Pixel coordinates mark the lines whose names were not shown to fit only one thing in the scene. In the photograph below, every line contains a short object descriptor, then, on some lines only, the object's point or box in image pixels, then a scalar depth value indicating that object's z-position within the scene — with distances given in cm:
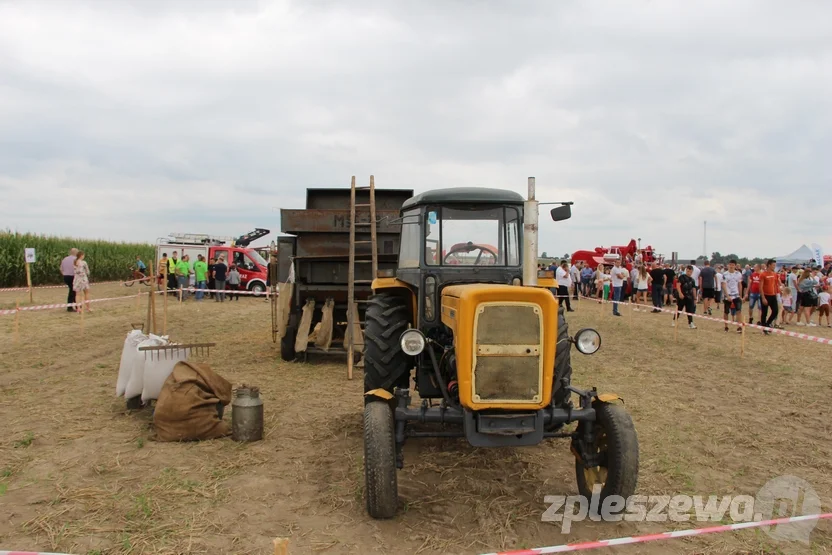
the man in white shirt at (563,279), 1723
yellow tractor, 382
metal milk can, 538
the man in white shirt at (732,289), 1406
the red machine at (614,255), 2449
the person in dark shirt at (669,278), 1880
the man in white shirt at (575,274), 2142
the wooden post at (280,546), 238
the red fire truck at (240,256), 2248
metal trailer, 916
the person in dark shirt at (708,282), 1569
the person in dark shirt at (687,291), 1389
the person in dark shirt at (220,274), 2044
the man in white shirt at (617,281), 1730
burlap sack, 531
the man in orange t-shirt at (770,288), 1326
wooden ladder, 827
